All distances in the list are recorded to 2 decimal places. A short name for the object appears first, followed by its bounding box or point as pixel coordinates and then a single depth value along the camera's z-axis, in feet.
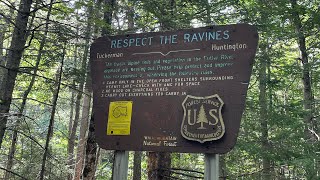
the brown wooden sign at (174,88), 10.47
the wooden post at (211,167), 10.51
